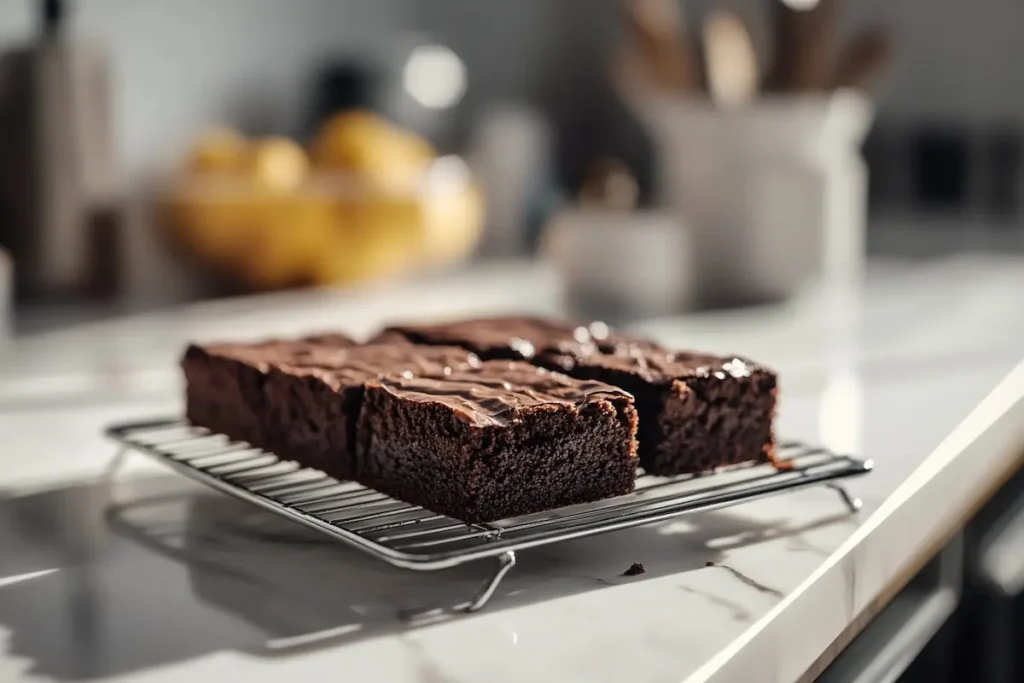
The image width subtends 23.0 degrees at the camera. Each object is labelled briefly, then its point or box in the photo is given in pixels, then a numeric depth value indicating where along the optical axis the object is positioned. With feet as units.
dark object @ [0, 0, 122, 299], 5.81
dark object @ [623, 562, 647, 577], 3.87
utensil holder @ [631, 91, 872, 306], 6.03
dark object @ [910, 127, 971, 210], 7.57
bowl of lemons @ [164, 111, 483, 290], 6.02
